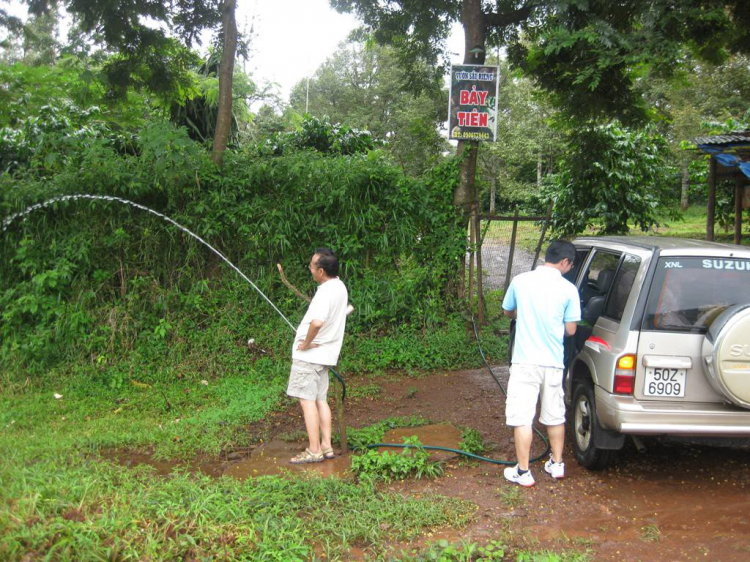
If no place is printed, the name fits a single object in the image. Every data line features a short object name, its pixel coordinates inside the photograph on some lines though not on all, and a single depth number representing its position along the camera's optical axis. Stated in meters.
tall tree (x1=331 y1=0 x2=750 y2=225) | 6.55
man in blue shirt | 4.38
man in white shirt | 4.65
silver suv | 3.96
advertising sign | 8.27
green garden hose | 4.83
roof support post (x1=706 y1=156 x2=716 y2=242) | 11.53
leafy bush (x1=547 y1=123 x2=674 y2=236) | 9.25
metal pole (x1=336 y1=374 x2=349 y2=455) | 5.02
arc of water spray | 7.33
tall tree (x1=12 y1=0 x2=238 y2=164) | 7.57
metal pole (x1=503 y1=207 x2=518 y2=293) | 8.60
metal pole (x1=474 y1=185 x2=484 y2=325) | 8.20
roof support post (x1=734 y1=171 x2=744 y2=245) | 12.02
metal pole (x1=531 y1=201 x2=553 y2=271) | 8.55
